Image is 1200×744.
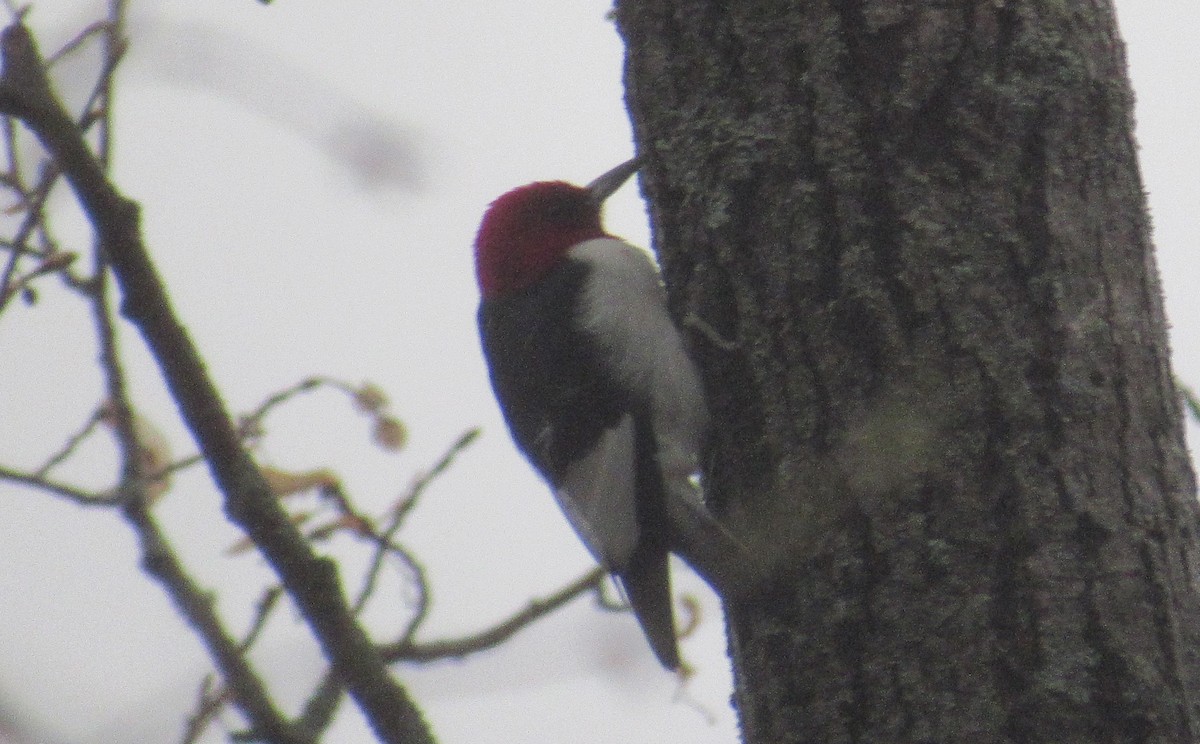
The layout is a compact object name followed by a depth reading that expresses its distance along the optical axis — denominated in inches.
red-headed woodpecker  250.7
